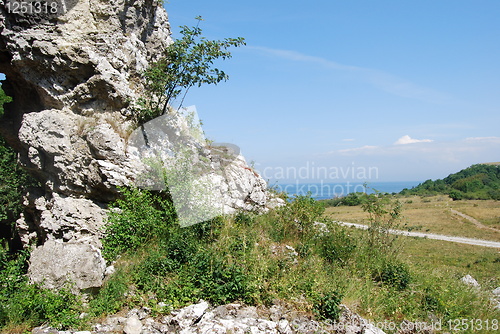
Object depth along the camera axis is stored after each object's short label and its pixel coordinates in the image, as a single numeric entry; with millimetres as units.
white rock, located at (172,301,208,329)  5418
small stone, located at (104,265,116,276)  6652
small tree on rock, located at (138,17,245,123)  9602
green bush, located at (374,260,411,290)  7422
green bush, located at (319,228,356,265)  8039
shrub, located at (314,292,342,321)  5765
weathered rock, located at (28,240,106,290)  6055
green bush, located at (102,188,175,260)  7340
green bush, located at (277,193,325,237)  8844
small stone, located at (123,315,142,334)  5188
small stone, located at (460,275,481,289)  8223
